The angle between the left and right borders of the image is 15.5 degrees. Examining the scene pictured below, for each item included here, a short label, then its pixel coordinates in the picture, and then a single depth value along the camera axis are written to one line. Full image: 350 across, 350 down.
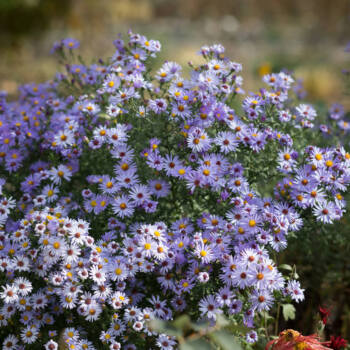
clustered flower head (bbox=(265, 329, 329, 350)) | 1.63
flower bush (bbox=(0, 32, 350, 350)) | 1.69
